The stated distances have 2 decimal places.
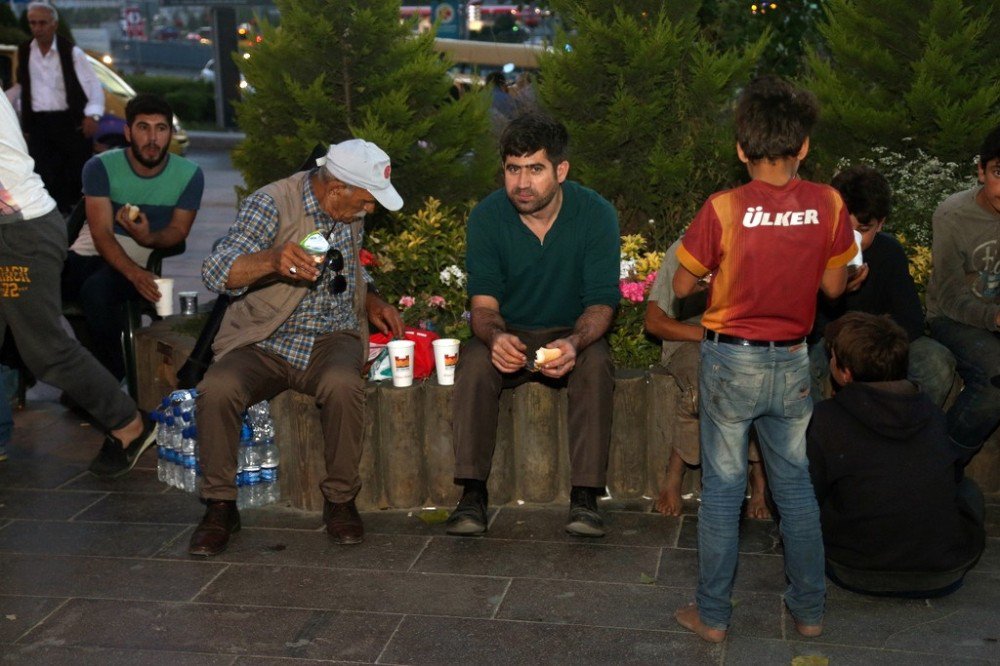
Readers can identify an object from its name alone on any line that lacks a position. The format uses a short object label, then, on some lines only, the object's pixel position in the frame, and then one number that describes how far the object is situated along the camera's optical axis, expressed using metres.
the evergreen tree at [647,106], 6.86
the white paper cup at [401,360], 5.43
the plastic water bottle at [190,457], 5.50
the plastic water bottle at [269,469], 5.44
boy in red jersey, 3.86
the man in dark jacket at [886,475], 4.38
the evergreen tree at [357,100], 6.89
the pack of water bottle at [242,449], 5.42
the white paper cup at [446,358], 5.46
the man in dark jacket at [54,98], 11.02
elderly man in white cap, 5.09
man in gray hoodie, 5.32
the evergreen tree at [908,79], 6.87
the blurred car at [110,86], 15.24
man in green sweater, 5.12
